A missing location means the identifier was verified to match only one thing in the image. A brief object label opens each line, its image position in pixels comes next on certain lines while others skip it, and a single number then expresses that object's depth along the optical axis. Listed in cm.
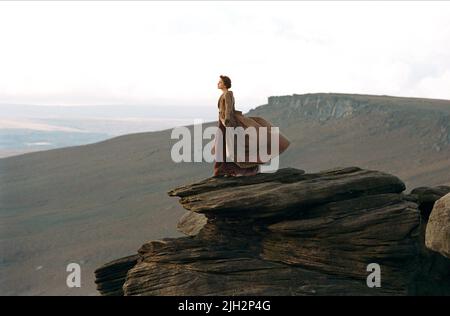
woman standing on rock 1923
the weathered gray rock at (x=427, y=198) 1973
